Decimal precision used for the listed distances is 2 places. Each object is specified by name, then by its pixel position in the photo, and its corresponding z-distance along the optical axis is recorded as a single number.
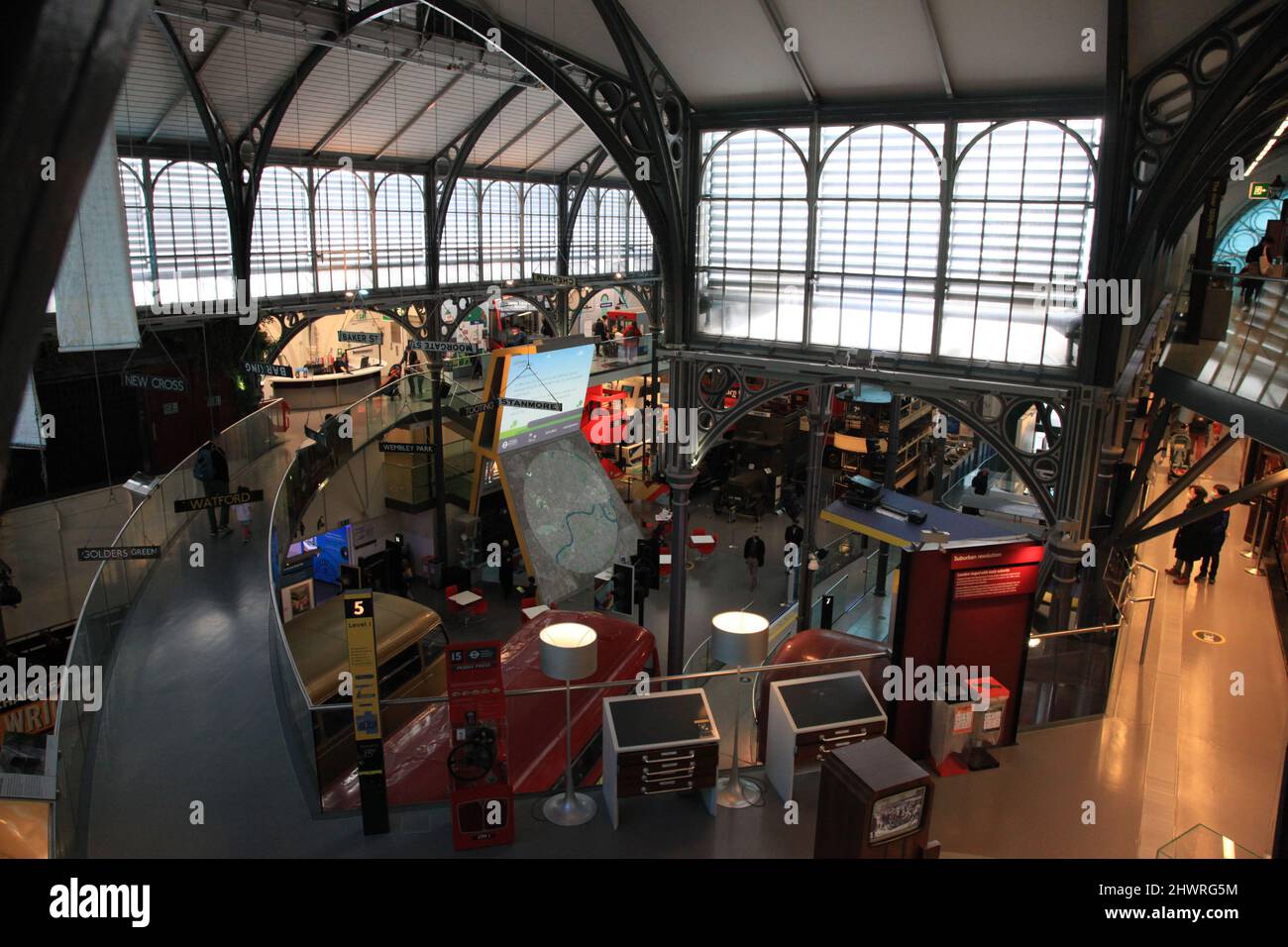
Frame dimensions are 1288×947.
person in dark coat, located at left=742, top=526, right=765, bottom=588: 21.28
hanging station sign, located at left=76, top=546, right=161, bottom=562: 10.18
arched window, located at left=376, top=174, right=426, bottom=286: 28.25
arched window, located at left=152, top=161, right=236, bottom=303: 22.17
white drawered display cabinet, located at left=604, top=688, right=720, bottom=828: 6.88
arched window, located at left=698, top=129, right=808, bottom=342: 14.41
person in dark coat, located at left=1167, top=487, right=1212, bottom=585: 15.89
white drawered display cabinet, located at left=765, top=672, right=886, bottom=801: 7.38
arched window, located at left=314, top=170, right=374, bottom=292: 26.84
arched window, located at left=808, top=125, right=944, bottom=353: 13.45
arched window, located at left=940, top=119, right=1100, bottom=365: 12.34
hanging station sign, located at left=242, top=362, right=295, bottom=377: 16.59
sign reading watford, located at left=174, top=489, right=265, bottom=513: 12.04
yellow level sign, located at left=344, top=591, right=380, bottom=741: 6.83
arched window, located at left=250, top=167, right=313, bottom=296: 24.86
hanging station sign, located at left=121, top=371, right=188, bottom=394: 12.63
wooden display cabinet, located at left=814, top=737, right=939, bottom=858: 5.45
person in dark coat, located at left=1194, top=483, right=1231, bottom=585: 15.91
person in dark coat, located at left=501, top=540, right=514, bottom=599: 21.42
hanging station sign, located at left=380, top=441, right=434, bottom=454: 17.05
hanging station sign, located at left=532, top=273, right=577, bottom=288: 31.34
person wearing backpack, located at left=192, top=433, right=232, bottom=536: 13.38
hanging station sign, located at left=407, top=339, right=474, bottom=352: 17.89
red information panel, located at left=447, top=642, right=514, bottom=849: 6.67
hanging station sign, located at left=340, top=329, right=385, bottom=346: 19.80
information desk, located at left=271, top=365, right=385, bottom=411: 27.62
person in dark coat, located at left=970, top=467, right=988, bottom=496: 24.97
